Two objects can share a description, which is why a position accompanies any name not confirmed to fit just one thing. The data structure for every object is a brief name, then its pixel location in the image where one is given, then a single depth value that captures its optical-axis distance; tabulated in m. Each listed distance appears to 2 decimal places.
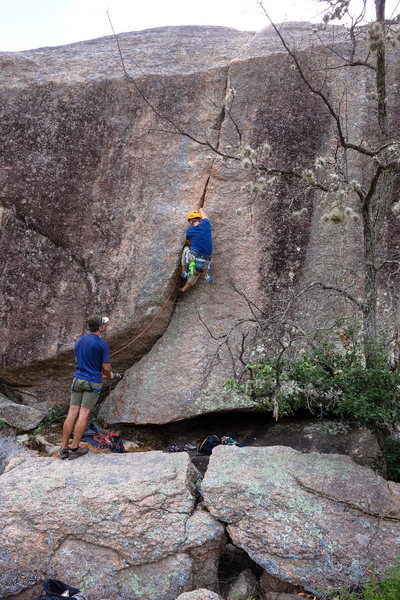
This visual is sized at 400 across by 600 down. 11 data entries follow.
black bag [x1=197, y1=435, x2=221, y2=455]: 7.07
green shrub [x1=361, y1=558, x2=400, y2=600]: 4.55
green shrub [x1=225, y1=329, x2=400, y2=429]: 5.63
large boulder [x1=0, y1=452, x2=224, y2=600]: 5.30
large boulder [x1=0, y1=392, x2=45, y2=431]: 8.01
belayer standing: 6.42
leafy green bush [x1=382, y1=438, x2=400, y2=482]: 5.94
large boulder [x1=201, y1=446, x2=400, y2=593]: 5.06
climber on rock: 7.95
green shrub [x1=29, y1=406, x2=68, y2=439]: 8.07
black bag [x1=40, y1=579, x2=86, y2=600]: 4.96
